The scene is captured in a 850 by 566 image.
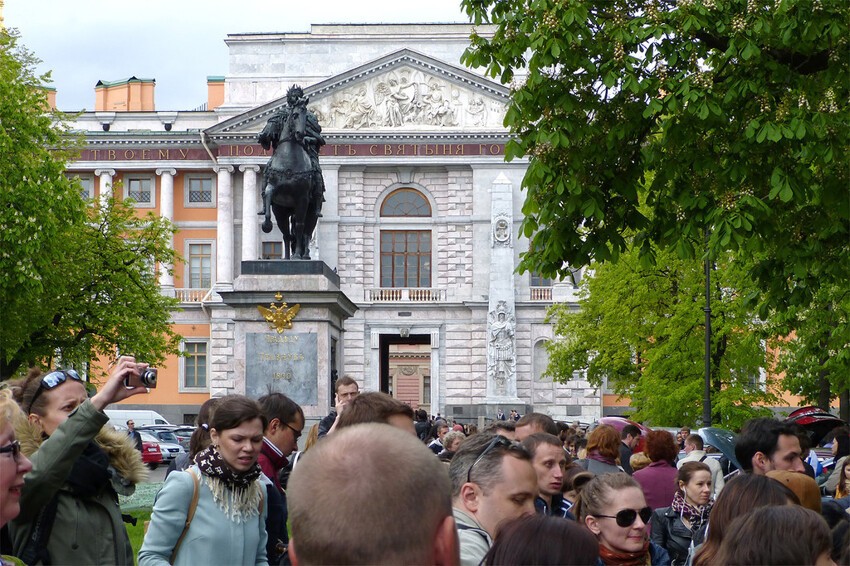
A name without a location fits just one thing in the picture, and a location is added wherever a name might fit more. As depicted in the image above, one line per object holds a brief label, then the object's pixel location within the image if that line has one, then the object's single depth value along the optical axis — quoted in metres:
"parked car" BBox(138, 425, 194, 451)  42.66
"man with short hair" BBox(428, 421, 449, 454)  16.77
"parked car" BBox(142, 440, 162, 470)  37.78
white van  49.68
